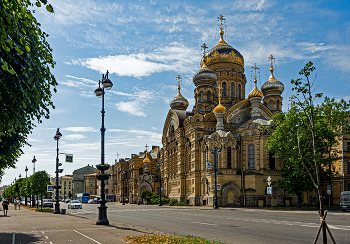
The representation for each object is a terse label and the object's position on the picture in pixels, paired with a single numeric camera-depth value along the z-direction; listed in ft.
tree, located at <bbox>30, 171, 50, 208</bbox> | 157.99
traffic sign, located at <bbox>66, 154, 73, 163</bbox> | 106.93
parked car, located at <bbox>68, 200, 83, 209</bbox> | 163.37
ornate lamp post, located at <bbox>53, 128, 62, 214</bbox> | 108.88
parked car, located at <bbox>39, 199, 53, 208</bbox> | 175.42
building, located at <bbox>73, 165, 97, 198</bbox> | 451.94
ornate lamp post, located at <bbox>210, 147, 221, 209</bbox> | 139.03
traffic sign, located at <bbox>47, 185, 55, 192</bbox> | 128.85
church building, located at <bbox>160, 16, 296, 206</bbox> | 159.63
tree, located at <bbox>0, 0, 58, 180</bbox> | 24.33
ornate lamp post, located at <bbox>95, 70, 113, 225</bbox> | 63.72
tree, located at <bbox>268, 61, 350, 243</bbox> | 120.62
